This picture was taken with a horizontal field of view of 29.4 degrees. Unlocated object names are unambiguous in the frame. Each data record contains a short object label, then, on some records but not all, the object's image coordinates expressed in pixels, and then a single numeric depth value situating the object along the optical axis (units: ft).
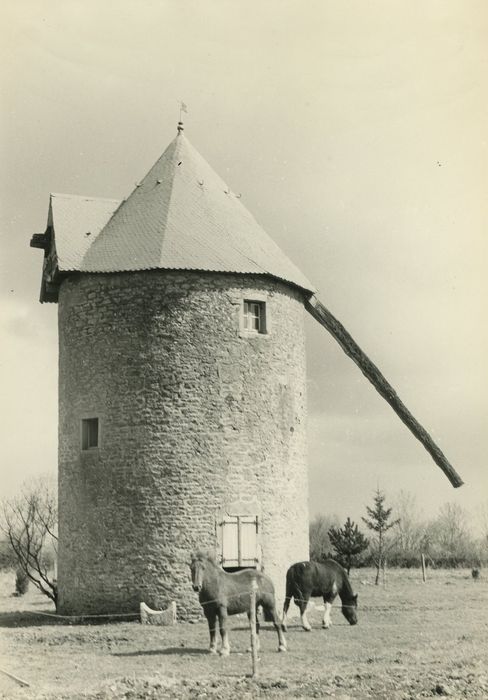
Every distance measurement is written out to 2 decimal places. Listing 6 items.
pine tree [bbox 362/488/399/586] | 127.95
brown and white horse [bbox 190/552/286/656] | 52.31
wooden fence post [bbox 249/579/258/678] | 45.83
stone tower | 69.97
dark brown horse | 64.34
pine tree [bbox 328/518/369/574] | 120.16
